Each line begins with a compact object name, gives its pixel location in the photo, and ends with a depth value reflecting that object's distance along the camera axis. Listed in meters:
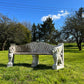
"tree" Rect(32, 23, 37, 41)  26.63
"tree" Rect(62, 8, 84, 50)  14.14
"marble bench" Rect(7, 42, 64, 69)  3.89
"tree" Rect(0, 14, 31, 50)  17.21
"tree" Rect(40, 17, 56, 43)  28.18
